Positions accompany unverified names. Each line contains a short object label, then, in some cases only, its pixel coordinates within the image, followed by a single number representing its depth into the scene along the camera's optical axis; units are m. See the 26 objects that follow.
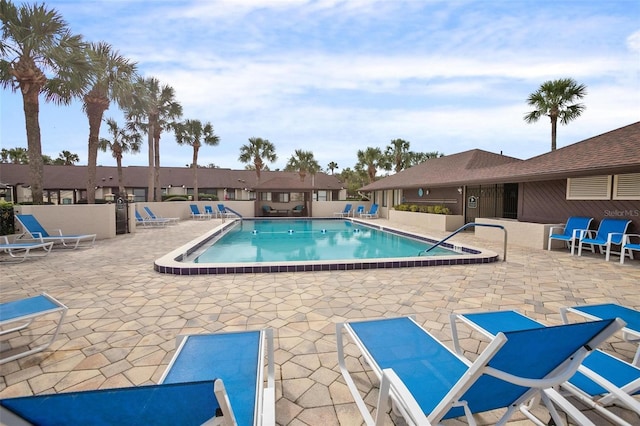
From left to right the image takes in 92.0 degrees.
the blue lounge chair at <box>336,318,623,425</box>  1.50
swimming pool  6.53
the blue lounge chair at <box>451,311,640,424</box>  1.91
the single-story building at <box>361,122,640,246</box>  8.57
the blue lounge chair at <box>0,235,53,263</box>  7.44
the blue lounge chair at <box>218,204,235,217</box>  22.44
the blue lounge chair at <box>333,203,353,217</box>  24.82
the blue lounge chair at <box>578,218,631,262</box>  7.93
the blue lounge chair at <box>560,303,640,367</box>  2.69
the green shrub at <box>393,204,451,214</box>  15.59
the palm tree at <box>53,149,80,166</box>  42.28
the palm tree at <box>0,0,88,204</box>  9.42
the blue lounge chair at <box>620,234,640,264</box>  7.21
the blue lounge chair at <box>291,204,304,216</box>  25.67
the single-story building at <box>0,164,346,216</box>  26.70
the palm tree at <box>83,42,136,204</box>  12.38
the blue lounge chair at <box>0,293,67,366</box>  3.01
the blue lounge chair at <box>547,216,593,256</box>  8.87
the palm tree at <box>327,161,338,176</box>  53.51
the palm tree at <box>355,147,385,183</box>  30.06
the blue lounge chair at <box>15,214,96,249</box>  8.73
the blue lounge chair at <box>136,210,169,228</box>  16.00
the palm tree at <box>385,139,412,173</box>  31.97
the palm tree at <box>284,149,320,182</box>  28.66
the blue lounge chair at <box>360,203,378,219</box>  23.95
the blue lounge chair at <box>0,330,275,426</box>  0.94
